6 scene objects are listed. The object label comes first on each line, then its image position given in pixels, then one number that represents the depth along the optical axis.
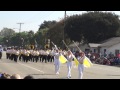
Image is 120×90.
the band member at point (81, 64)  18.02
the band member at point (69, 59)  20.50
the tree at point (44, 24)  121.76
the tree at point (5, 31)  178.65
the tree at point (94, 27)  66.19
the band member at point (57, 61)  23.02
